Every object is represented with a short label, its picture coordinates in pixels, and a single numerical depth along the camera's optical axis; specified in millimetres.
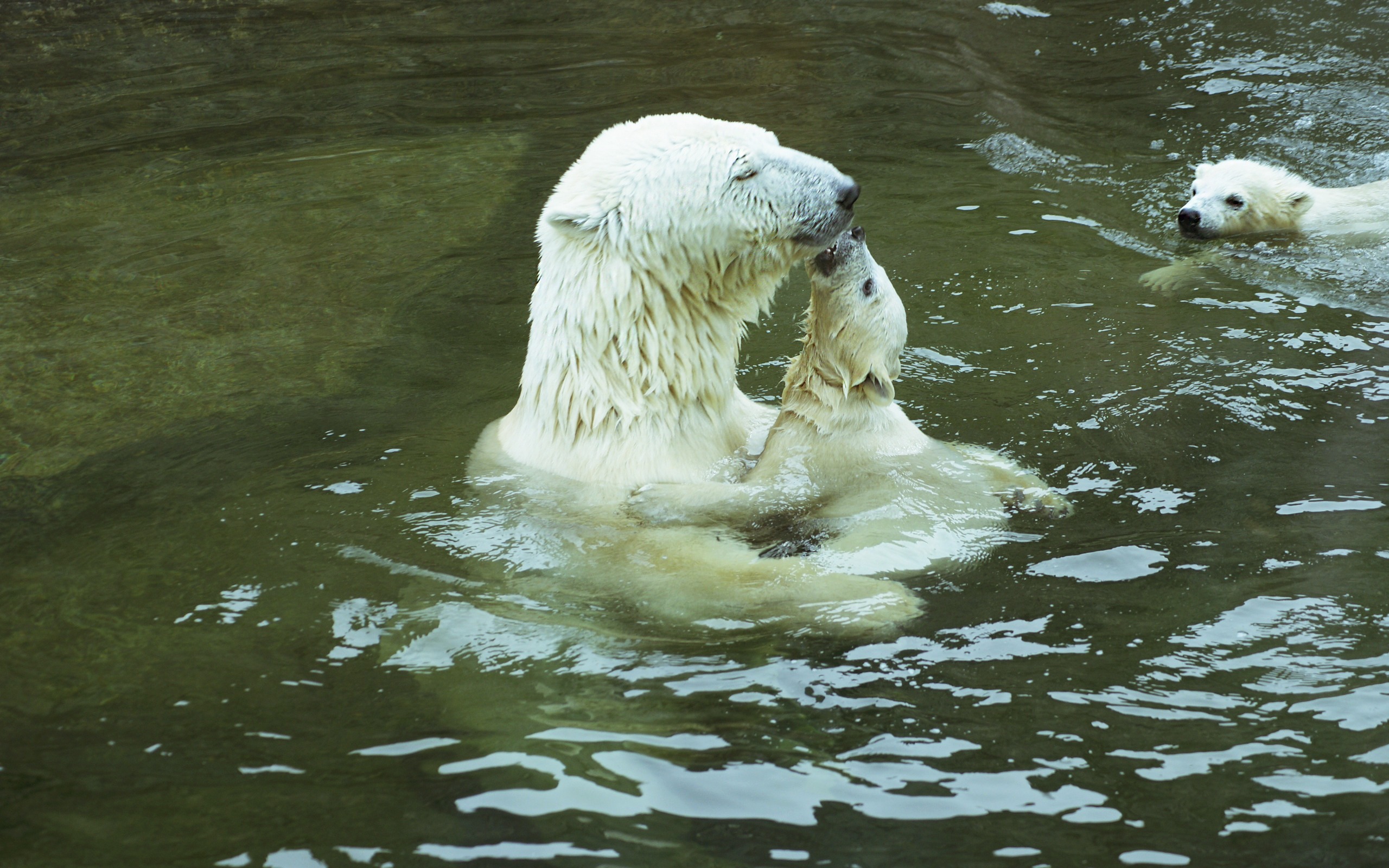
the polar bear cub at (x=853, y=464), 6828
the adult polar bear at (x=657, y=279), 6621
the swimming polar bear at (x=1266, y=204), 12031
